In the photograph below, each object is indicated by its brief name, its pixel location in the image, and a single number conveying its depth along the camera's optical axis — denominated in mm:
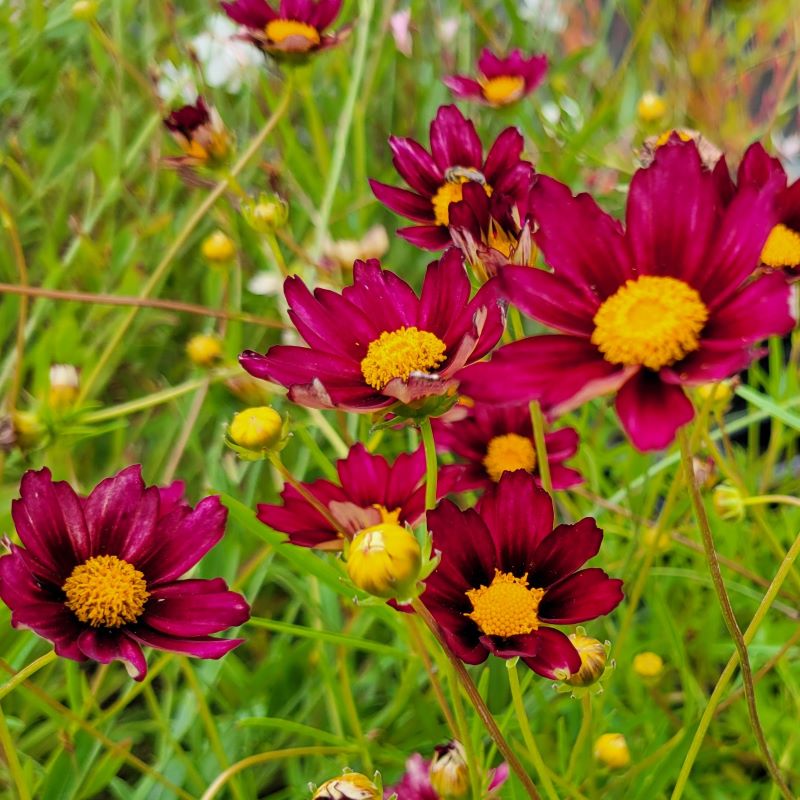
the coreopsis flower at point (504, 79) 532
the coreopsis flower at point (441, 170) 414
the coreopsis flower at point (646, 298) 353
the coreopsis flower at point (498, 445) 437
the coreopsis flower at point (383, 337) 369
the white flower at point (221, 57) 767
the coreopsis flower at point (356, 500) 392
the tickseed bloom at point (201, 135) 490
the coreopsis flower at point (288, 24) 498
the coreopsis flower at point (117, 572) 383
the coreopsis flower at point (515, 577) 381
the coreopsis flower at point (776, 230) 392
